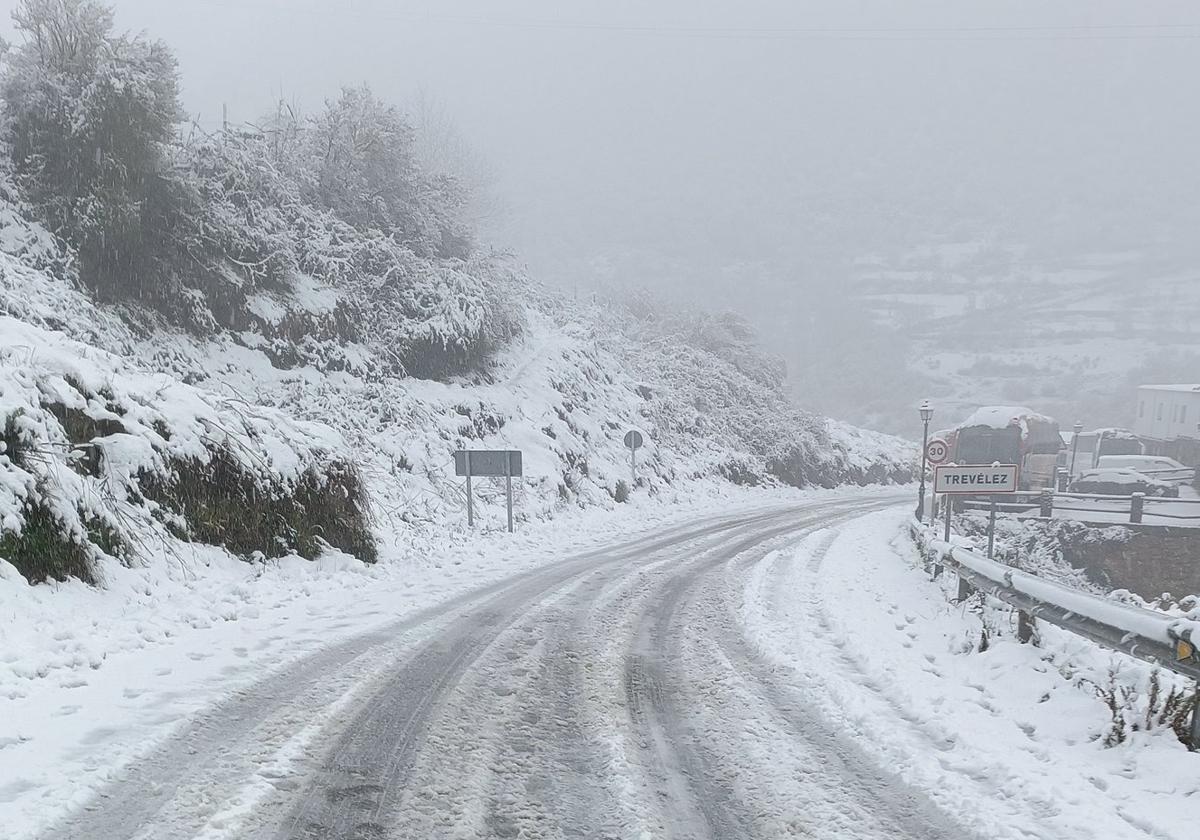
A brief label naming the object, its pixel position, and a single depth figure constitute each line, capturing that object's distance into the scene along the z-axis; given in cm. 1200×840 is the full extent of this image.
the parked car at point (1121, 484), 2684
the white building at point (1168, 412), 4691
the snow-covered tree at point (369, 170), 2220
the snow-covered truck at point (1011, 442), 2927
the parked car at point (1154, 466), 3042
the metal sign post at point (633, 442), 2444
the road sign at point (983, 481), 1204
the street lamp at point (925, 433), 2100
